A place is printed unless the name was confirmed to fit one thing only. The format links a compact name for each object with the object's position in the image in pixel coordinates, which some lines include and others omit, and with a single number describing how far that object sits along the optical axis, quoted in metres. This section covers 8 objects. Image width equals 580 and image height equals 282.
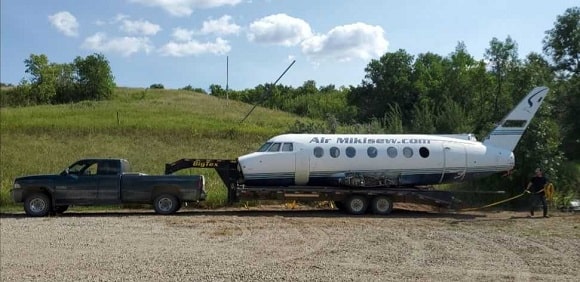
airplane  21.61
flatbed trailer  21.12
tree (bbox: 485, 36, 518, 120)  29.37
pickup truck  20.81
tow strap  21.24
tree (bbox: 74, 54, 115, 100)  84.38
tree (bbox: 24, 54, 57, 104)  82.62
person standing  21.08
